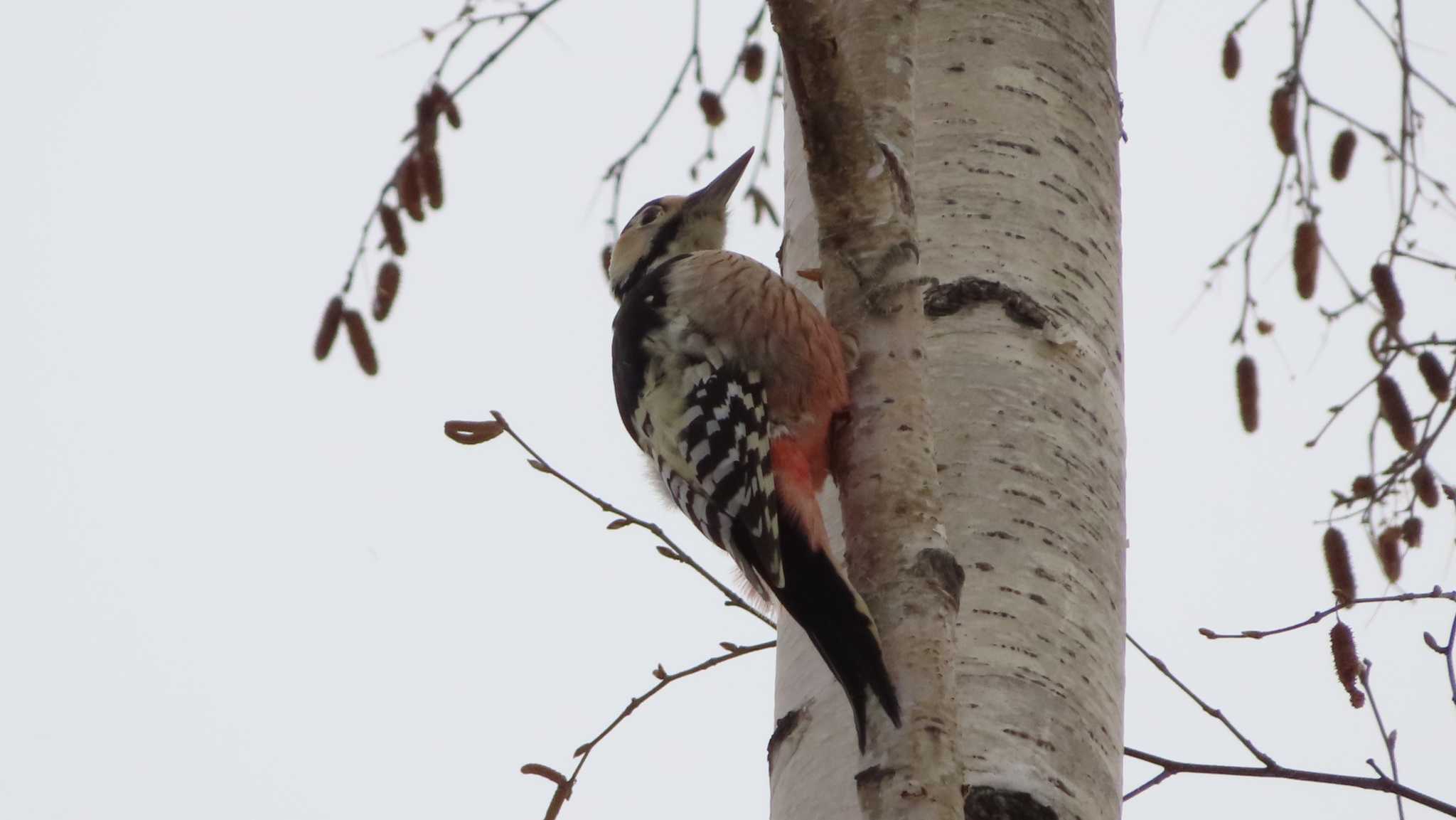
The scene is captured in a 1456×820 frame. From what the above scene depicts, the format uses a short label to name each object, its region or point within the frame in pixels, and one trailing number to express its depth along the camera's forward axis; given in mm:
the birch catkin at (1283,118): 5914
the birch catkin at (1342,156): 6211
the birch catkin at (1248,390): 5984
